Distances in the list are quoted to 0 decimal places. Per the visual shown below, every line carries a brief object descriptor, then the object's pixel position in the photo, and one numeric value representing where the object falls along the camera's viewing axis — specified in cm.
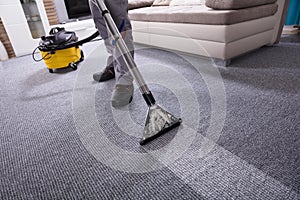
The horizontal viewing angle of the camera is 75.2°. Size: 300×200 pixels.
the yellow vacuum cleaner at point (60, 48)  154
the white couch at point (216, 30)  135
